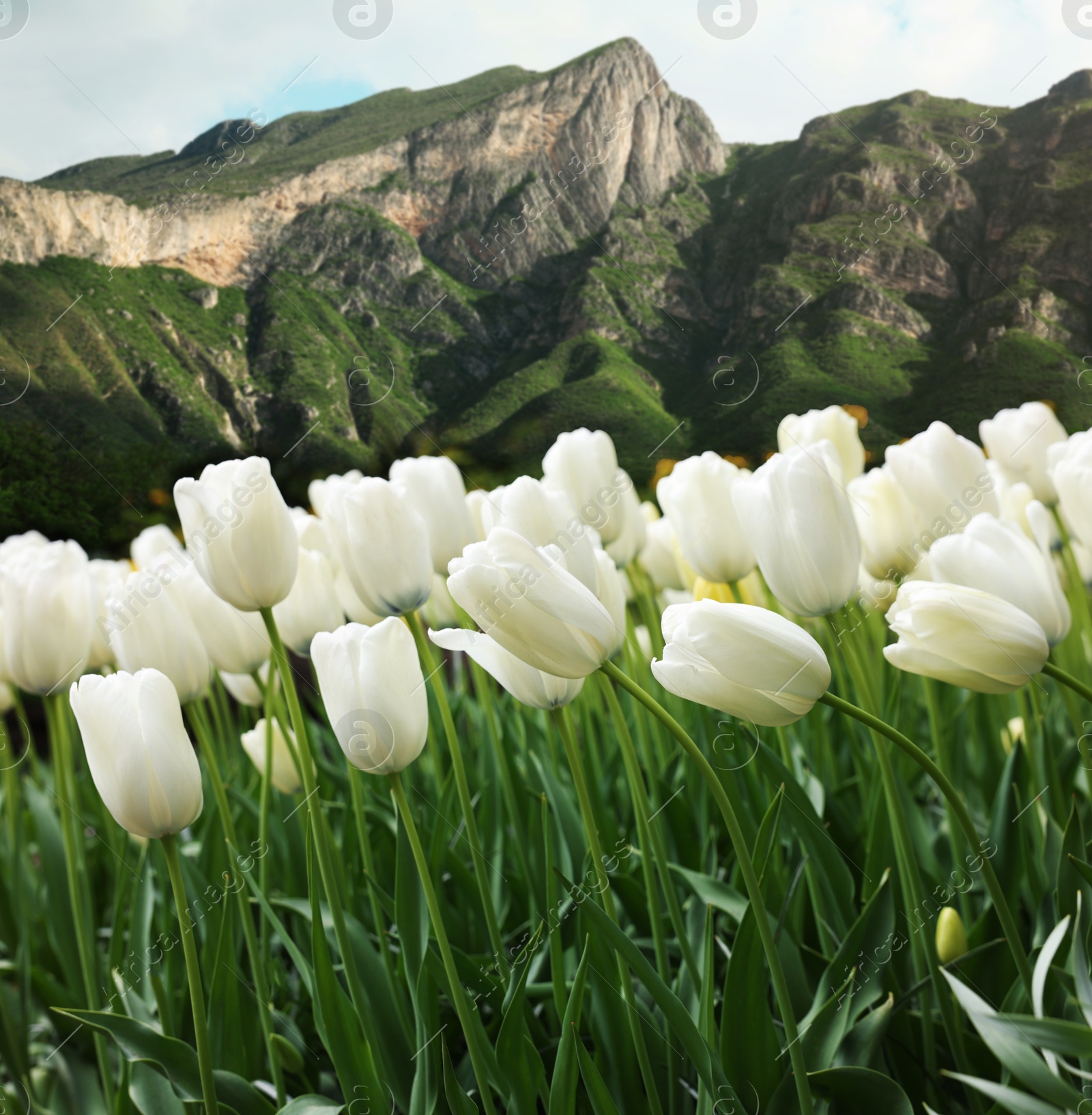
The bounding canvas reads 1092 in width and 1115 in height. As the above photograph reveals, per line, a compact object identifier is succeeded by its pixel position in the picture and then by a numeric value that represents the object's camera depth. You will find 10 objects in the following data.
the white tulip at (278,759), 1.26
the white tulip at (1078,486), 0.88
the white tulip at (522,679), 0.68
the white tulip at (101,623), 1.27
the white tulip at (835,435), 1.33
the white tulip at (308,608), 1.09
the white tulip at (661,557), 1.71
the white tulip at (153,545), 1.51
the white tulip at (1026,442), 1.29
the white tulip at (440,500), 1.06
